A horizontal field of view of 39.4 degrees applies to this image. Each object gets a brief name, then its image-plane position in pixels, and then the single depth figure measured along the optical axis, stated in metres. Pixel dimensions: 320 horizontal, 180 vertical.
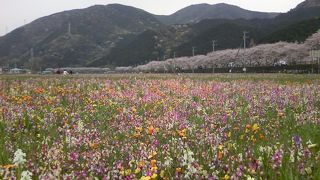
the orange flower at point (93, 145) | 6.35
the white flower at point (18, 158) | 4.19
